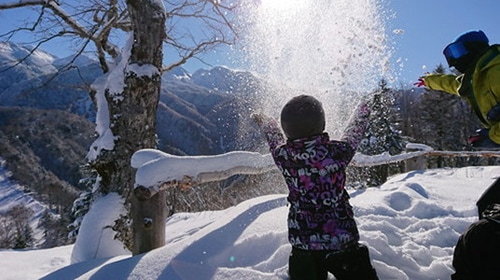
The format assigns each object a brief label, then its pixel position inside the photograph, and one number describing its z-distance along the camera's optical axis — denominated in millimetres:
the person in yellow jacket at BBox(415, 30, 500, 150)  1799
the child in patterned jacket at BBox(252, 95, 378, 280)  2174
